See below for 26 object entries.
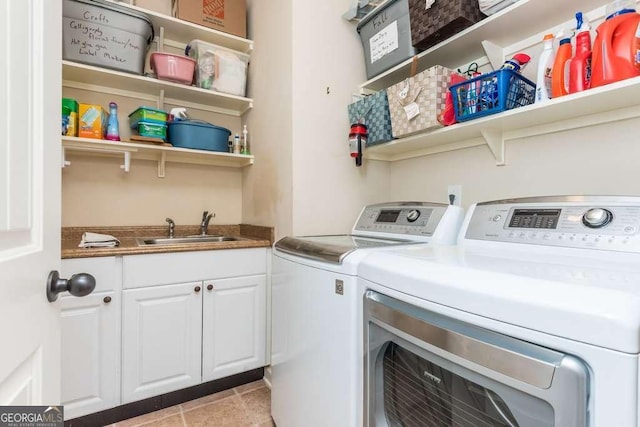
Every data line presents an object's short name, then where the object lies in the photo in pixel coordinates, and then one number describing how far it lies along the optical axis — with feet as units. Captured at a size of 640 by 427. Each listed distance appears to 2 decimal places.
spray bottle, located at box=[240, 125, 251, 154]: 7.53
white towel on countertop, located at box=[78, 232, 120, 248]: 5.22
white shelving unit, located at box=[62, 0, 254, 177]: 6.00
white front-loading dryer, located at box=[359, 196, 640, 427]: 1.56
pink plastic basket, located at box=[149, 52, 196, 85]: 6.38
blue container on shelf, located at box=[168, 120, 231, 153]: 6.65
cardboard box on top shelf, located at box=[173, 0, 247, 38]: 6.71
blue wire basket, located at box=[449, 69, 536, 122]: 4.03
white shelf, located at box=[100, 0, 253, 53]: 6.54
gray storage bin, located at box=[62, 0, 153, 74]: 5.58
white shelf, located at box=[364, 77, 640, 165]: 3.42
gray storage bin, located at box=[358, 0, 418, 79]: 5.30
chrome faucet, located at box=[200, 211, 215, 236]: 7.48
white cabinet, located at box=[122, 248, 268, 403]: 5.34
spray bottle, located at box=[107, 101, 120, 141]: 6.11
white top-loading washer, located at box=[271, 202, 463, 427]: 3.26
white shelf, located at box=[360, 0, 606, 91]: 4.01
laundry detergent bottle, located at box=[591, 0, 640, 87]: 3.14
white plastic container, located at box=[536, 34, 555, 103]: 3.83
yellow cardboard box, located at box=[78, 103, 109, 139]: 5.82
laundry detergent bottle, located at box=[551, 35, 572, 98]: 3.65
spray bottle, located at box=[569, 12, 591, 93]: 3.49
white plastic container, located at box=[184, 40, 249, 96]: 6.86
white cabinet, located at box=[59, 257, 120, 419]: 4.83
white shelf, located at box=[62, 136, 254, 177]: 5.85
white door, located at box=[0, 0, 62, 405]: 1.56
